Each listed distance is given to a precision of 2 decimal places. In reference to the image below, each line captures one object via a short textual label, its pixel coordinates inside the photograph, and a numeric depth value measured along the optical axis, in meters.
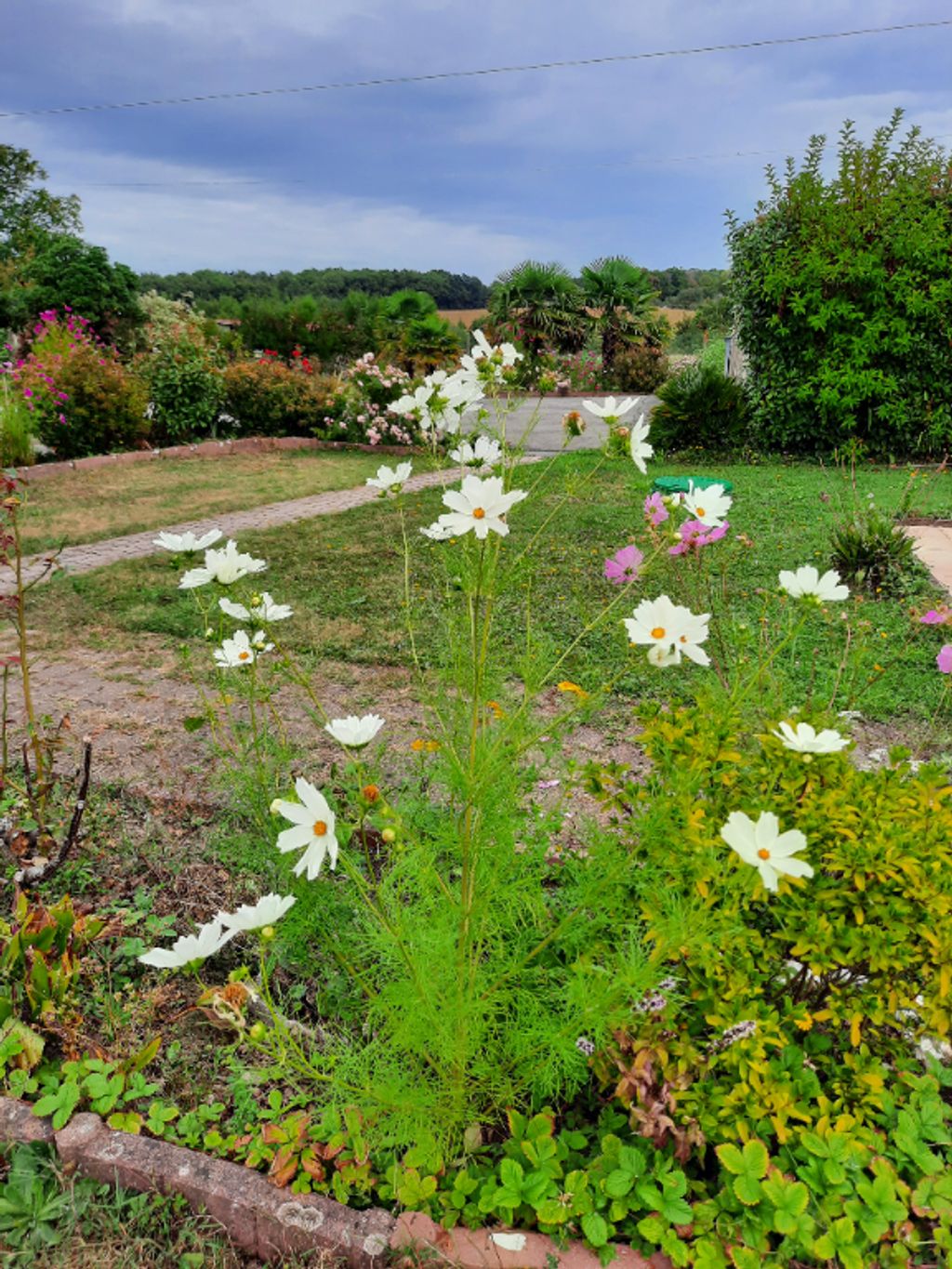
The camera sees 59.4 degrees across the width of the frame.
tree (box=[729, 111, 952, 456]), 8.30
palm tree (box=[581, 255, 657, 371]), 18.83
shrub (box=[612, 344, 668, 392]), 17.69
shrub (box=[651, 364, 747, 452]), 9.05
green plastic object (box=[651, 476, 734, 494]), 5.29
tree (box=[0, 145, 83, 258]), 27.03
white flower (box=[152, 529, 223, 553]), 1.55
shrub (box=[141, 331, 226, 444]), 9.84
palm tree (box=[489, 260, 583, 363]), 18.55
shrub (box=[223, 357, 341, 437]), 10.59
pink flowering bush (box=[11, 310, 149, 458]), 8.66
